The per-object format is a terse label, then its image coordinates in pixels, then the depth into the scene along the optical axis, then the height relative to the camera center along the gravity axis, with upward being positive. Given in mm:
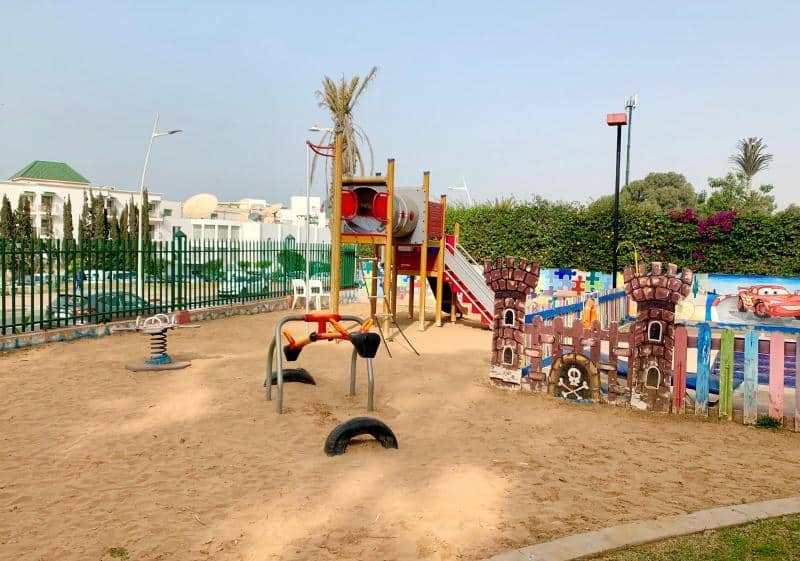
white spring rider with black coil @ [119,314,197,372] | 8930 -1476
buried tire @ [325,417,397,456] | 5578 -1641
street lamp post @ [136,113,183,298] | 13724 +265
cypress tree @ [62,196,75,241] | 37728 +2138
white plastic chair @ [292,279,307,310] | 18166 -1014
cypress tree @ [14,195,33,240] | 35938 +1892
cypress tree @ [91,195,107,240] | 39325 +2351
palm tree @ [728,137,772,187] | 51531 +9219
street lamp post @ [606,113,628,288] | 12312 +2941
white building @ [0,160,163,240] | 50500 +5117
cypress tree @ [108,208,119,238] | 38303 +1664
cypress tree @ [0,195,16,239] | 34062 +1804
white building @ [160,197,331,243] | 39094 +1937
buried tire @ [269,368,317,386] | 8000 -1578
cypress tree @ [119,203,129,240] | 41591 +2272
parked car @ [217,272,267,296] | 16688 -821
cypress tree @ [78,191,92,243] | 41381 +2190
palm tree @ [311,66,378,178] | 29109 +7200
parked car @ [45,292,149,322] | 11945 -1136
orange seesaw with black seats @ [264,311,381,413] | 6574 -975
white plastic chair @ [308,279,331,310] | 16589 -1046
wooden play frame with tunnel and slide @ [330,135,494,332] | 12547 +538
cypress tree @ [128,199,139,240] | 41131 +2742
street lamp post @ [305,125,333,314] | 13607 +2260
